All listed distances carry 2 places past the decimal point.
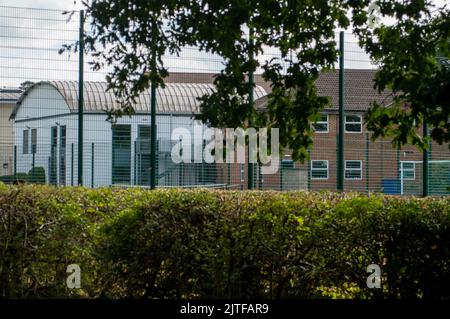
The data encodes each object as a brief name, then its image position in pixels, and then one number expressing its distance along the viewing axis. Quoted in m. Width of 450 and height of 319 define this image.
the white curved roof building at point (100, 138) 25.72
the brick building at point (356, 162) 27.47
